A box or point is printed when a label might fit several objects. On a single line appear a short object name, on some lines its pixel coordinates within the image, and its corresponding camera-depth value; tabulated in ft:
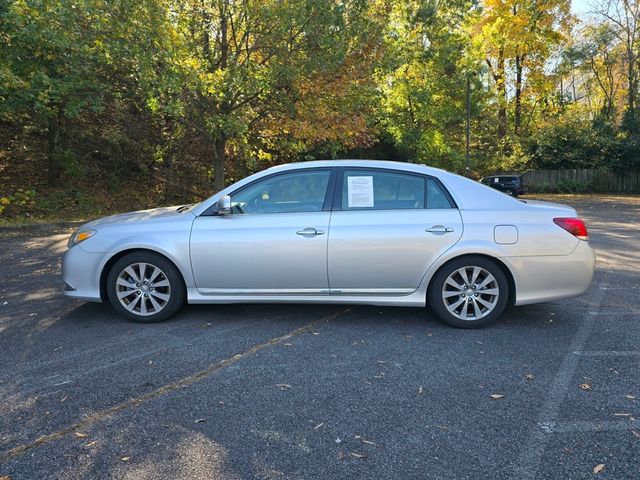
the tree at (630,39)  96.84
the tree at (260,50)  34.06
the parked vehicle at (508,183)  76.33
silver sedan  14.93
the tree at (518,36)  95.55
